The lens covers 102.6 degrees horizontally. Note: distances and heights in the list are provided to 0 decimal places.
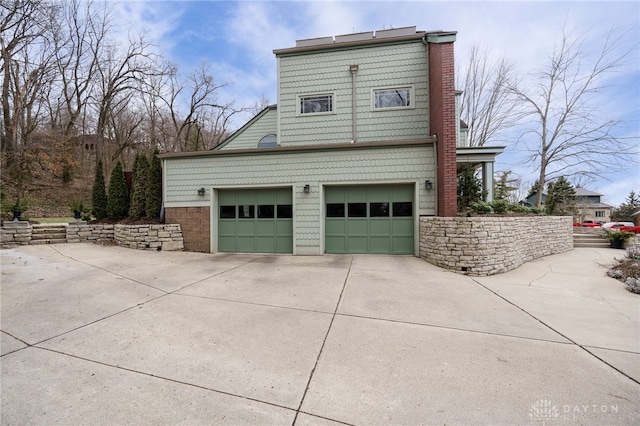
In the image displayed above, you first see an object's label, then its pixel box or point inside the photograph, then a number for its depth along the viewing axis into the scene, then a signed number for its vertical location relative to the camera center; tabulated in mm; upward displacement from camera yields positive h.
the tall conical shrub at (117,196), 9789 +815
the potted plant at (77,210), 9643 +286
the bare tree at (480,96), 16438 +7984
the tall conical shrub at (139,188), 9586 +1090
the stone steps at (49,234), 9133 -607
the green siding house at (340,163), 8070 +1776
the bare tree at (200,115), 21516 +8981
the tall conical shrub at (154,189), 9516 +1041
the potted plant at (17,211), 8875 +224
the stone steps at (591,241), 11417 -1141
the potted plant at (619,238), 10734 -942
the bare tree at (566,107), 13709 +6609
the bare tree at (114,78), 18719 +10340
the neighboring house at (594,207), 37469 +1329
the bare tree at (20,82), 14211 +8372
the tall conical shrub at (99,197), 10195 +808
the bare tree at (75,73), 17875 +10256
